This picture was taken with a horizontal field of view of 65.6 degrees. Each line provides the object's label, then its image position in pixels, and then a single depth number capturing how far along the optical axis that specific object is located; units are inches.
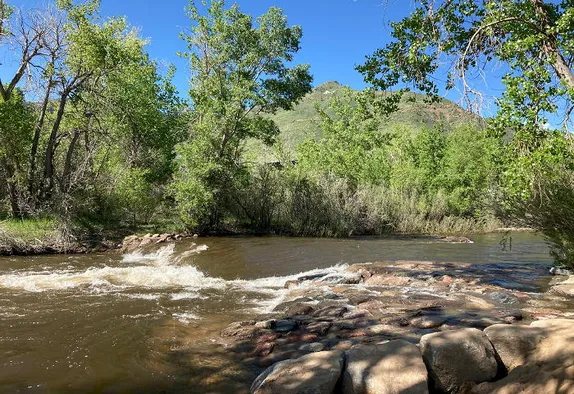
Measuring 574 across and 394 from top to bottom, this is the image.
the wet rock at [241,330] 273.7
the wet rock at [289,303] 341.4
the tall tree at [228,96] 806.5
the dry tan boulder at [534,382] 152.7
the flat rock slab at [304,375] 168.6
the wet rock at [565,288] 369.7
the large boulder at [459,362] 178.5
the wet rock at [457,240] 831.1
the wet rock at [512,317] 280.7
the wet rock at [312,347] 241.2
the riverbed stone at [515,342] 183.0
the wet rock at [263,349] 243.2
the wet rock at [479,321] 270.5
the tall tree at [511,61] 270.5
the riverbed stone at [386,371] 168.2
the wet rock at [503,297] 342.5
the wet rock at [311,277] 452.1
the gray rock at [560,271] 456.5
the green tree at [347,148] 1143.0
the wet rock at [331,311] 306.4
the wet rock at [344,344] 241.4
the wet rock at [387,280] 419.8
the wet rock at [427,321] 275.3
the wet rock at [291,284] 426.6
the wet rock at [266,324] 282.0
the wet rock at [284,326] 276.8
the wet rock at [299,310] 316.5
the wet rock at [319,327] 270.7
